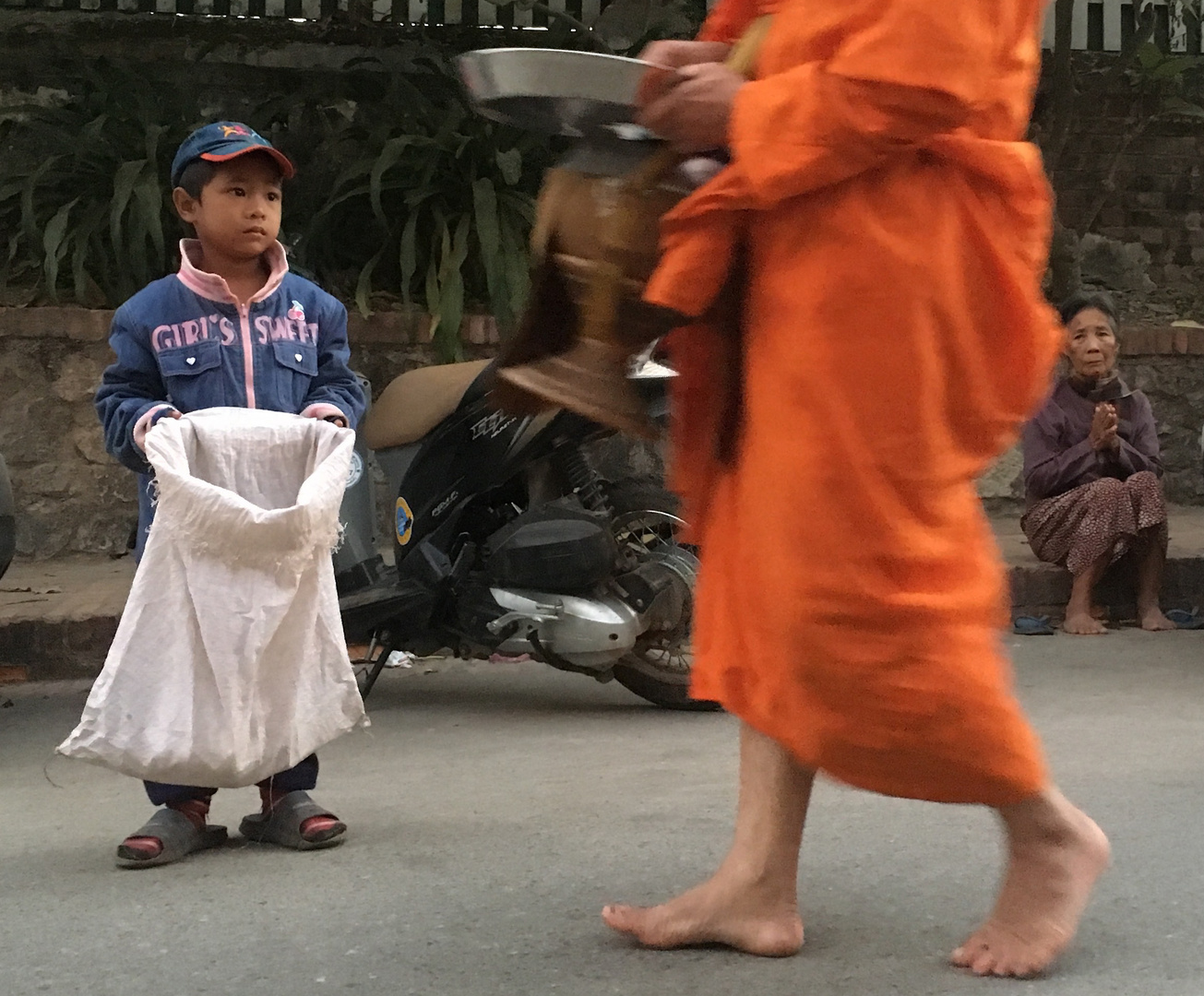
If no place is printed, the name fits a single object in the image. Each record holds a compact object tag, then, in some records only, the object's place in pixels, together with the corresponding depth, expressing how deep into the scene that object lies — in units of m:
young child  3.10
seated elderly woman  6.12
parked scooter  4.41
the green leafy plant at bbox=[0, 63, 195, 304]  6.83
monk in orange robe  1.94
